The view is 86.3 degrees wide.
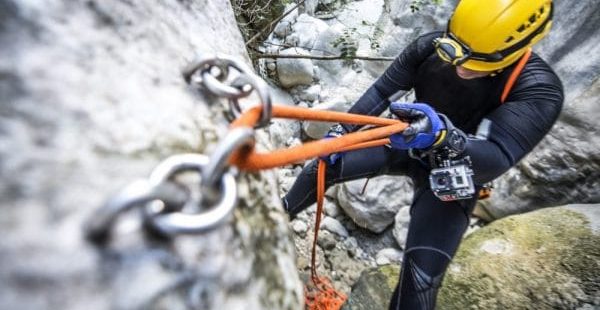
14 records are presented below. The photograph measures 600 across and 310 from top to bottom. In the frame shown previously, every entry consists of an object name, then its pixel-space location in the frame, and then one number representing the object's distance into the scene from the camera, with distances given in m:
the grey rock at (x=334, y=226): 2.83
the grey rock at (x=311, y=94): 3.96
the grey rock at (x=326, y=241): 2.66
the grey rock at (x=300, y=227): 2.72
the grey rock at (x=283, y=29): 4.26
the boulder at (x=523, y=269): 1.88
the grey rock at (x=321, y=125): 3.46
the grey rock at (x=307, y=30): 4.19
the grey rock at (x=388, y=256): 2.75
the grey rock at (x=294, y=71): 3.80
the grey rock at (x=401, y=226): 2.80
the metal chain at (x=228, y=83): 0.59
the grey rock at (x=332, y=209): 3.00
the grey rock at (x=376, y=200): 2.83
